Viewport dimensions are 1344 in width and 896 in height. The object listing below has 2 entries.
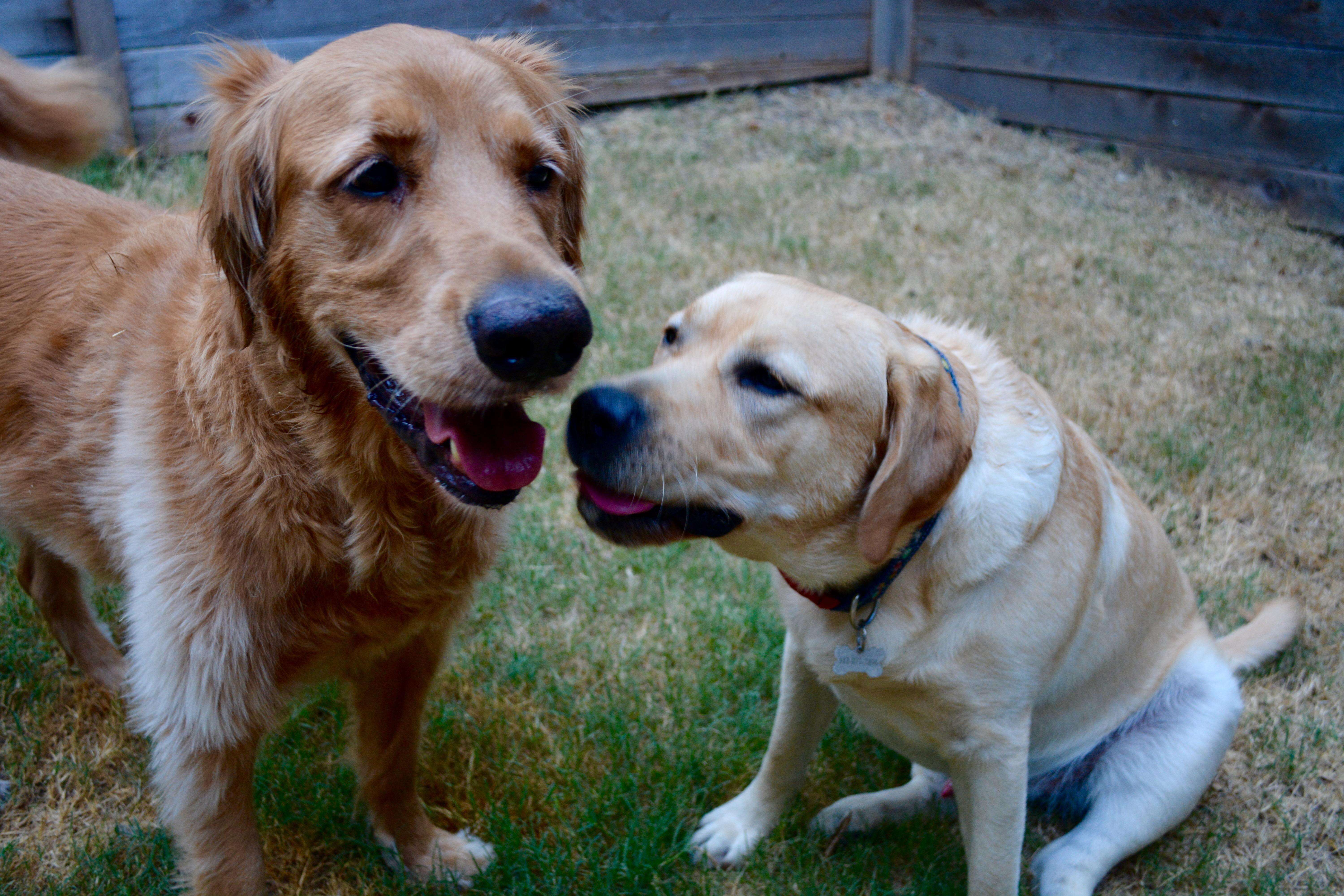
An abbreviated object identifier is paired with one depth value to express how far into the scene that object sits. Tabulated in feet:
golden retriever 3.43
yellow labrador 3.53
